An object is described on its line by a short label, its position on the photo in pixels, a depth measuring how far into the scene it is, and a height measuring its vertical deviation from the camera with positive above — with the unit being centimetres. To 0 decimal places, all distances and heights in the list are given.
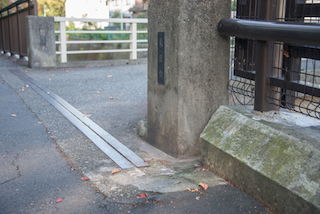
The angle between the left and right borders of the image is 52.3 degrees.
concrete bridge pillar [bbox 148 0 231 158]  335 -23
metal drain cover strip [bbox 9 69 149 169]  349 -118
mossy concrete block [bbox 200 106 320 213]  213 -84
